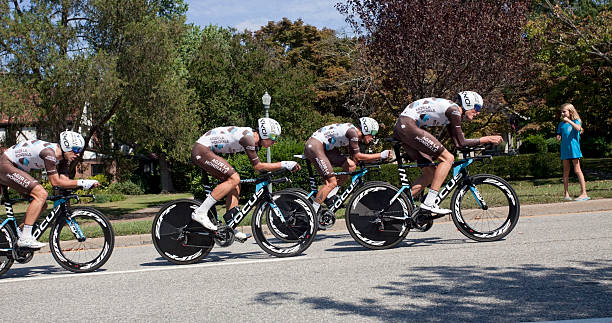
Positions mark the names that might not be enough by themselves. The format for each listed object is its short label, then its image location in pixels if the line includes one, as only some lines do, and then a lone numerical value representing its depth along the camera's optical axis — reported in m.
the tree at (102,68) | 16.86
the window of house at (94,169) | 55.12
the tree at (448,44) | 17.11
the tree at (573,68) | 19.78
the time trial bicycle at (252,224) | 7.40
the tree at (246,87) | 34.91
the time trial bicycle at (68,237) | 7.14
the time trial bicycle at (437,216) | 7.44
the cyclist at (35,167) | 7.12
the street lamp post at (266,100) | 19.62
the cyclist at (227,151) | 7.39
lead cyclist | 7.38
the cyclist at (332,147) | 9.00
